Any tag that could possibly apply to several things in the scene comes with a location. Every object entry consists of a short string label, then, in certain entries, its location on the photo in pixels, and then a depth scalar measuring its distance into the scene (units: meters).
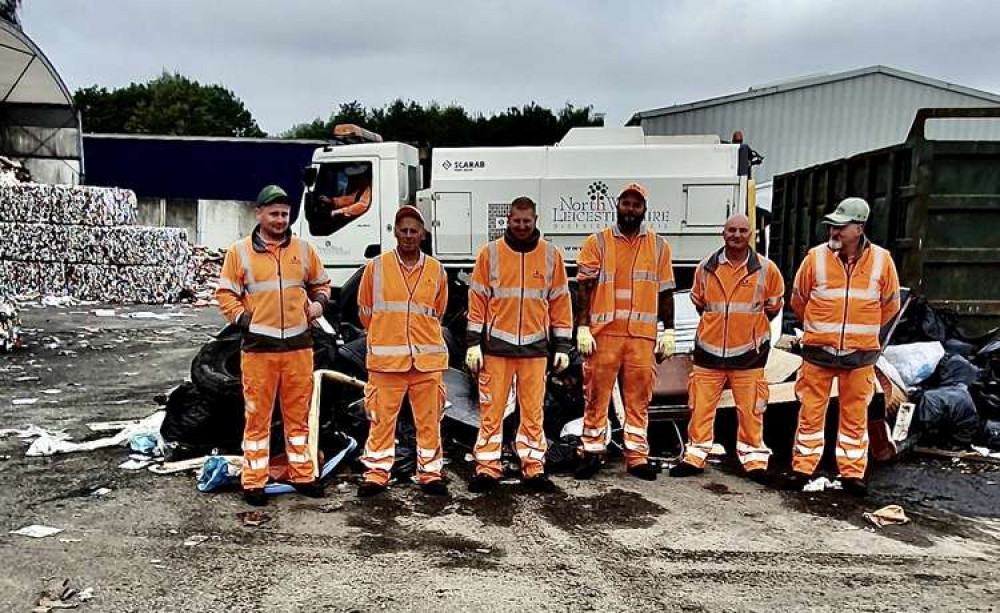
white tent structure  21.05
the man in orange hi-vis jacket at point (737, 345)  5.49
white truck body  8.23
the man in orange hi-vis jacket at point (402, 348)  5.04
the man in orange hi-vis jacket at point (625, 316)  5.48
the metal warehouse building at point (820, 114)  22.45
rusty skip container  6.89
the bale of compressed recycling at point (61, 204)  16.45
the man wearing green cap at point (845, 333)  5.25
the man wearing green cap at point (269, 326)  4.87
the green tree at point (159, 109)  50.53
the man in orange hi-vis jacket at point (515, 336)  5.27
